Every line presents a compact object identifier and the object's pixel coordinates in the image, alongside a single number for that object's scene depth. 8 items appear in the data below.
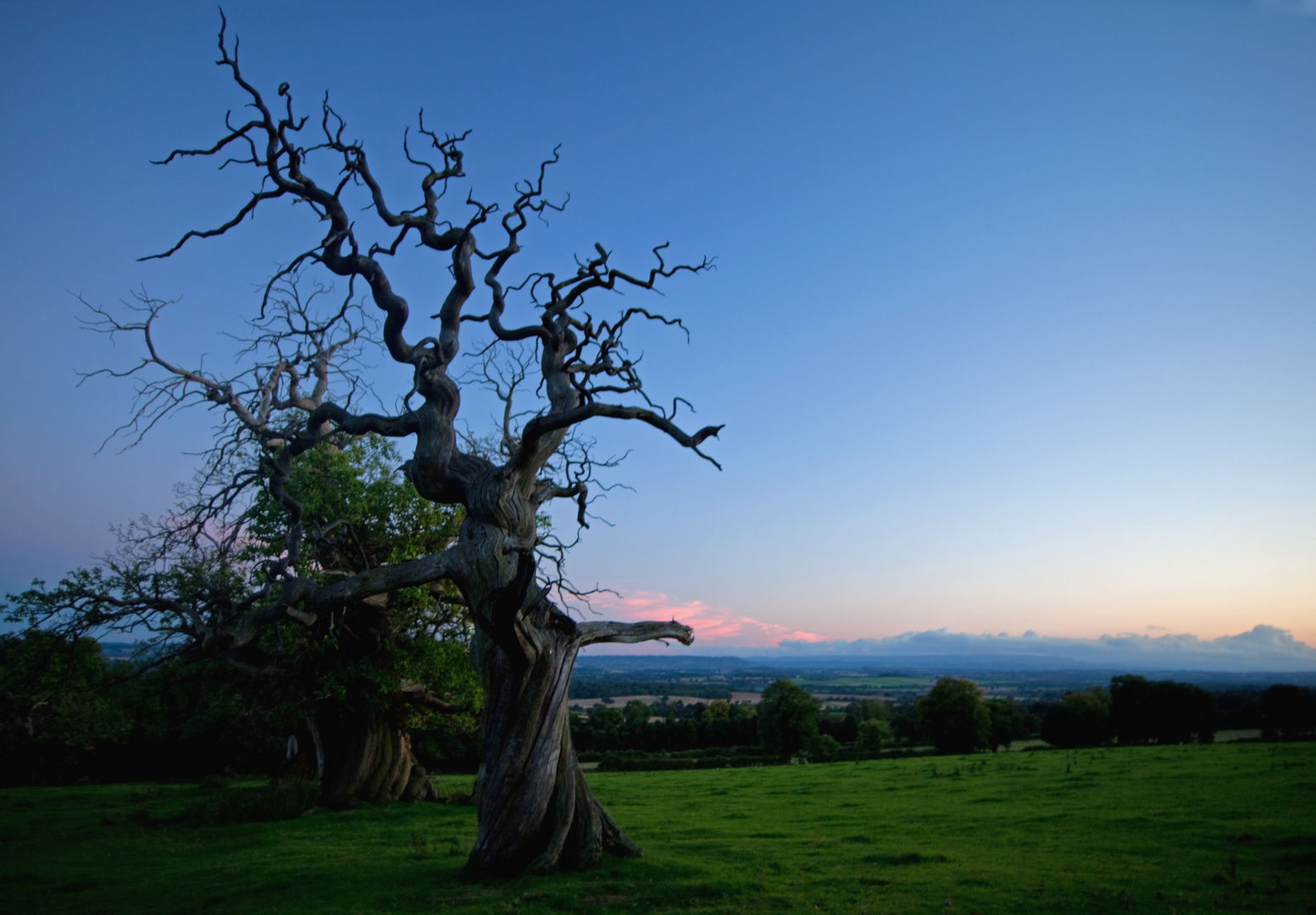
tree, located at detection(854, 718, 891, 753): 54.88
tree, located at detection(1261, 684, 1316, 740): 39.31
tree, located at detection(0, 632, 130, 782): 30.00
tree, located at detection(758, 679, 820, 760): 54.00
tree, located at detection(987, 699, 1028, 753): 52.30
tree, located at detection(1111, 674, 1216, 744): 46.31
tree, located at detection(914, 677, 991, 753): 47.34
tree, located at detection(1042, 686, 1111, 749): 50.41
